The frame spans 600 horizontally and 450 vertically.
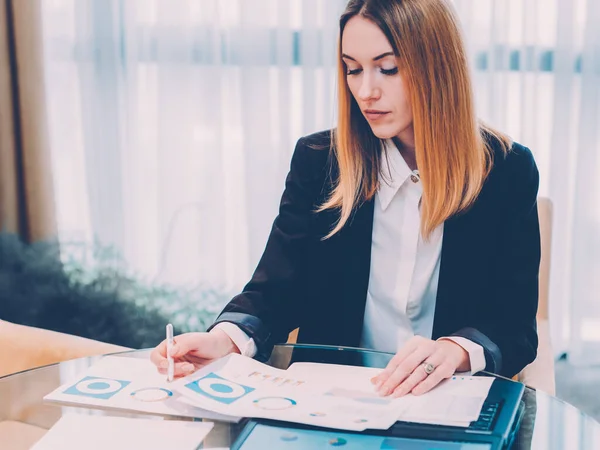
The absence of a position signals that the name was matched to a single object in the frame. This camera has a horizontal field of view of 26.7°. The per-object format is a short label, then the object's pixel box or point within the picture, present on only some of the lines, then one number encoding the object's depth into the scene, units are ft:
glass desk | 5.20
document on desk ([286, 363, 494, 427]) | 5.16
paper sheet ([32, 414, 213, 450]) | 5.08
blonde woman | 6.10
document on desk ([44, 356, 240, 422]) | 5.32
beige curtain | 10.18
